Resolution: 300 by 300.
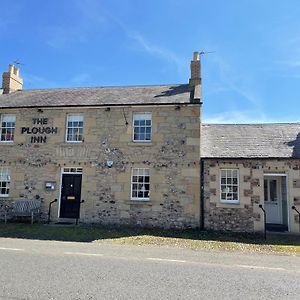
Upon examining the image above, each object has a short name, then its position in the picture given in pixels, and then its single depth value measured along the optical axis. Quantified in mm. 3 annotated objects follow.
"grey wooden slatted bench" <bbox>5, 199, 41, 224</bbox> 16016
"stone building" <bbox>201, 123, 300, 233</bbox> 14711
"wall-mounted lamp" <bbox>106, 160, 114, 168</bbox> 15984
